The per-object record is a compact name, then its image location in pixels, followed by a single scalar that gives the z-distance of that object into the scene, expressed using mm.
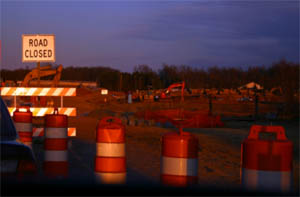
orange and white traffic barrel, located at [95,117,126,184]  6816
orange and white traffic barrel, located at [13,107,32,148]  9133
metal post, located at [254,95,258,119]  24022
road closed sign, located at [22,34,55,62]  11422
